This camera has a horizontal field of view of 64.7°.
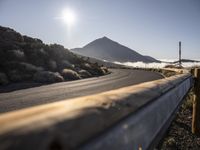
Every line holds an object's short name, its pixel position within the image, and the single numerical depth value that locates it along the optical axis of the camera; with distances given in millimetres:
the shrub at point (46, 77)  13059
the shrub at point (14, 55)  16528
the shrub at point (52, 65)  17500
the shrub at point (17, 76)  12336
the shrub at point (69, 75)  15558
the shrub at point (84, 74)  17695
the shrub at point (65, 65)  18880
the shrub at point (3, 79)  10985
